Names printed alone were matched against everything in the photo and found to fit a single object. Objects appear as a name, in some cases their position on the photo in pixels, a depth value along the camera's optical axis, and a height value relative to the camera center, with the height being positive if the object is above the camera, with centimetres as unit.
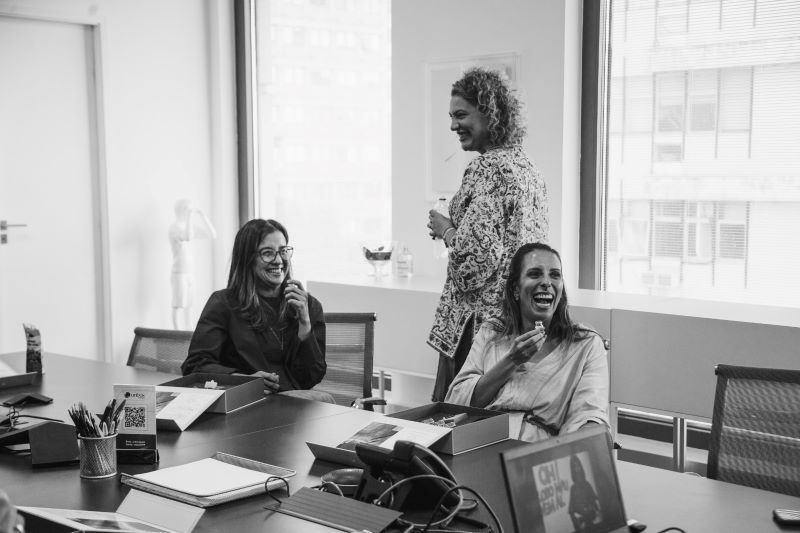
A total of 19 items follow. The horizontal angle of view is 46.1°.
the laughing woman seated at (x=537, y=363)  267 -52
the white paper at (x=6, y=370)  319 -62
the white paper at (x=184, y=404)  253 -60
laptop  157 -52
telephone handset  184 -58
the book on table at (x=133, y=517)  174 -63
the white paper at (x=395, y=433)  216 -57
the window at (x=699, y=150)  420 +17
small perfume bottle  523 -43
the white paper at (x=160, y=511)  180 -63
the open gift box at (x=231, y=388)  267 -59
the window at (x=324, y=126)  585 +40
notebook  192 -62
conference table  183 -64
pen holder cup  208 -59
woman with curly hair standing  340 -9
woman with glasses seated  329 -48
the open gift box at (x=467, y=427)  220 -58
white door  540 +1
